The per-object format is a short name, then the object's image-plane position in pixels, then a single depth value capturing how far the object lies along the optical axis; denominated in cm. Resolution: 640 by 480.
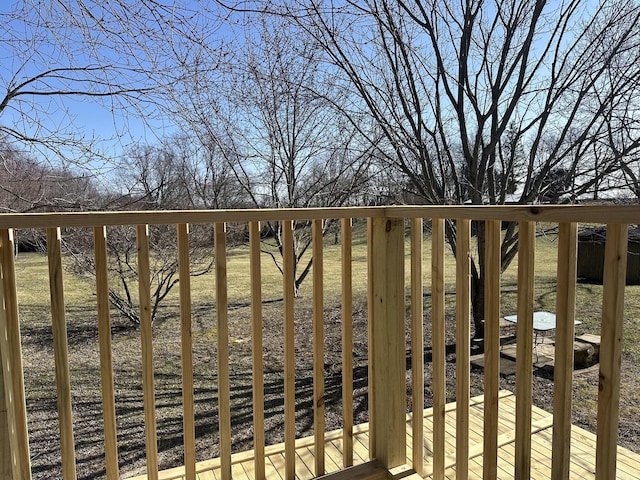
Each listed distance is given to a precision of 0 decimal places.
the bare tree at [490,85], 438
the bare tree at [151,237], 420
